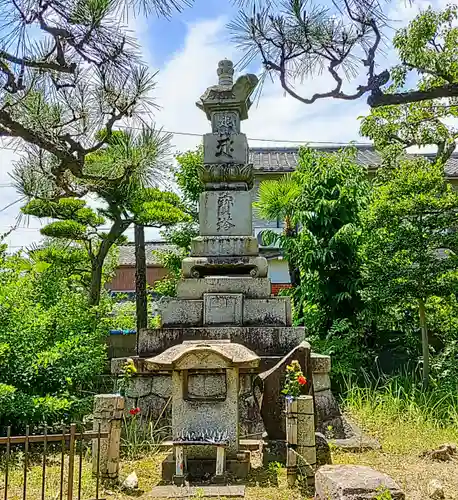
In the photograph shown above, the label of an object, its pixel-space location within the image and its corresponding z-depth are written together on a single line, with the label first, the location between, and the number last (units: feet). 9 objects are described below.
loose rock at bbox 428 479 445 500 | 12.99
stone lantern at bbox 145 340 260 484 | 15.34
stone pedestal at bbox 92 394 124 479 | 14.73
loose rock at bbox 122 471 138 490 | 14.37
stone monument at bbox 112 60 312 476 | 20.34
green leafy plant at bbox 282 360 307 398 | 15.14
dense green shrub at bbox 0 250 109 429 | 19.02
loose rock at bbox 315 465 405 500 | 10.97
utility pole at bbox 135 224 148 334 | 38.14
